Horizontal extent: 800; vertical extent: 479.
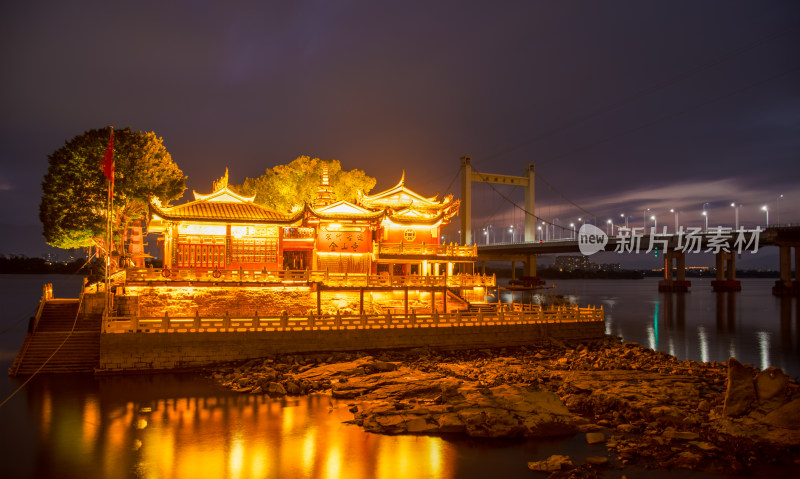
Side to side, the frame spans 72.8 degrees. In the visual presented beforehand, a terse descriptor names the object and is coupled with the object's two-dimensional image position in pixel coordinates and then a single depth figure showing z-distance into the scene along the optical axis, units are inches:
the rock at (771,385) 639.1
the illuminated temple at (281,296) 872.9
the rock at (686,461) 545.3
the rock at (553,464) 544.4
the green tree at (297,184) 1662.2
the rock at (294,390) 773.3
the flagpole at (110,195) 916.0
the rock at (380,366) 855.3
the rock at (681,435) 594.9
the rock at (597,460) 548.1
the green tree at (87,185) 1214.3
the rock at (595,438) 606.5
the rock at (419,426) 633.0
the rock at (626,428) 631.8
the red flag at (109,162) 947.3
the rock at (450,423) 633.6
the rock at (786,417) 603.2
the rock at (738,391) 637.3
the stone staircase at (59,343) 852.0
